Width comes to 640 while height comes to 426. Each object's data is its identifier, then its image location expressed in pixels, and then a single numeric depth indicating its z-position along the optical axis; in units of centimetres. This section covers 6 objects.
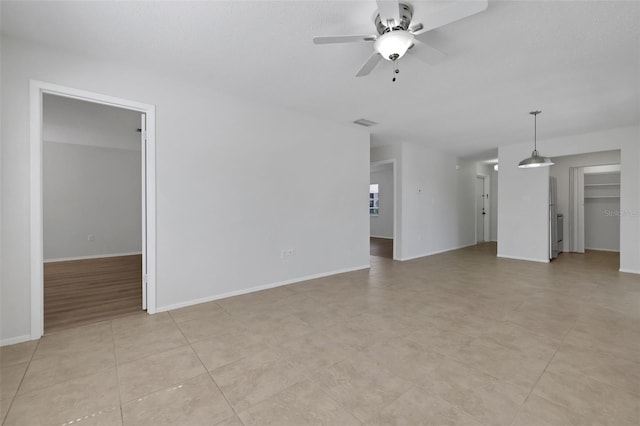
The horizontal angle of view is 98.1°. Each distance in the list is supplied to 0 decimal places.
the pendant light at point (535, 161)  456
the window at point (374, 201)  1059
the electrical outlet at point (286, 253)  409
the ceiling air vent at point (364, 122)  459
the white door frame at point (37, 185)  245
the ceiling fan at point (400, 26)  173
